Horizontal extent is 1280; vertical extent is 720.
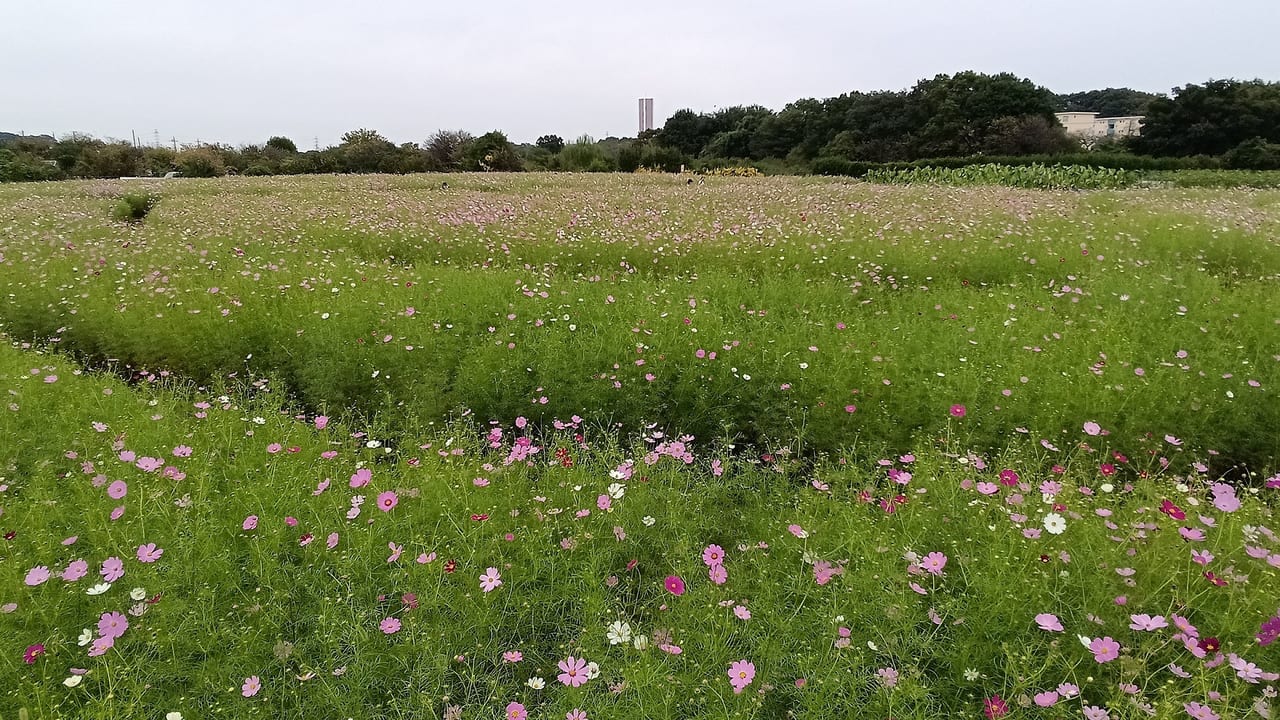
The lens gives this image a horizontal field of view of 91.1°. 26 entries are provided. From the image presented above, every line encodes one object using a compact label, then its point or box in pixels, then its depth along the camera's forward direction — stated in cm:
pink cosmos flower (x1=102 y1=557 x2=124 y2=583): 217
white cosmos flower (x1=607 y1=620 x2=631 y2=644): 210
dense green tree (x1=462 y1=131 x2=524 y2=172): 3262
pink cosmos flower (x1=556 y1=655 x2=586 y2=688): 192
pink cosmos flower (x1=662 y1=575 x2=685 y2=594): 217
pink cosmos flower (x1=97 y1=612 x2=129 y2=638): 198
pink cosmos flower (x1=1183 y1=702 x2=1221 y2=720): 166
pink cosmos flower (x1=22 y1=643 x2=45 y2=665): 191
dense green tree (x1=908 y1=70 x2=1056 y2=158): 4059
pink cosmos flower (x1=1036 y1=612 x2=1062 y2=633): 190
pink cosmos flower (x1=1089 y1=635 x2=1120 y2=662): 185
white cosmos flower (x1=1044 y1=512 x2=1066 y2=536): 217
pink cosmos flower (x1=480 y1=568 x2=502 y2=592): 227
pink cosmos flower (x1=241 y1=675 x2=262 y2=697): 196
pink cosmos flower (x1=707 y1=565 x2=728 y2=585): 217
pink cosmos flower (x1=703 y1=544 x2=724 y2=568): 240
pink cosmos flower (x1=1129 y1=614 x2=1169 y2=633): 186
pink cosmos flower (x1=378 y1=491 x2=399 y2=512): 264
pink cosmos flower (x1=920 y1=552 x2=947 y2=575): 226
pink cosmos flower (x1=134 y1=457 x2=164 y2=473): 259
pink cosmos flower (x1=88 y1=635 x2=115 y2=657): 196
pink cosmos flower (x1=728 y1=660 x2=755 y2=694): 193
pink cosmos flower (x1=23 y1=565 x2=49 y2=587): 207
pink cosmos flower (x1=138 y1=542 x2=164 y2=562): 222
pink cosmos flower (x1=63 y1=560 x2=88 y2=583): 214
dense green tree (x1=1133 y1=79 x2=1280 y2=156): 3081
